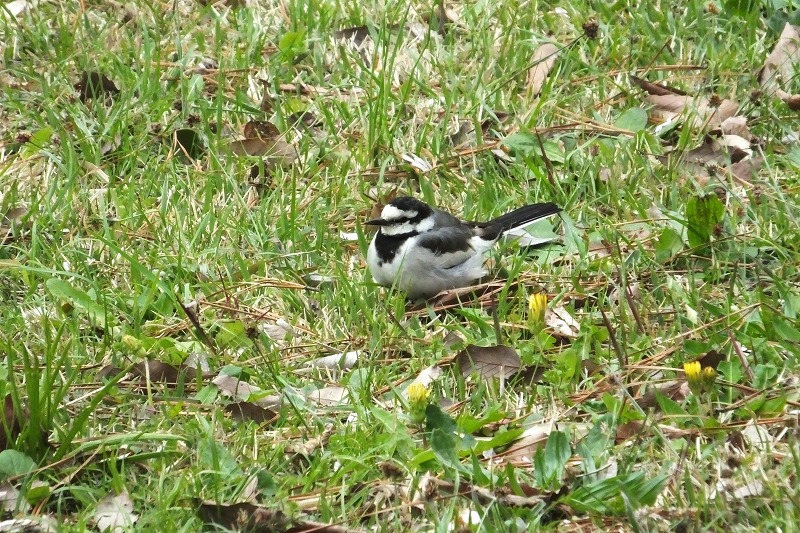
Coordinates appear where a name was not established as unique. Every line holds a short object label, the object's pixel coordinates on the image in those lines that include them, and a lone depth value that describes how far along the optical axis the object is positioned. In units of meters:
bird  10.71
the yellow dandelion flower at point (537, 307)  8.25
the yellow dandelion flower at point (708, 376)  7.28
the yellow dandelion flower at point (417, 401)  7.59
